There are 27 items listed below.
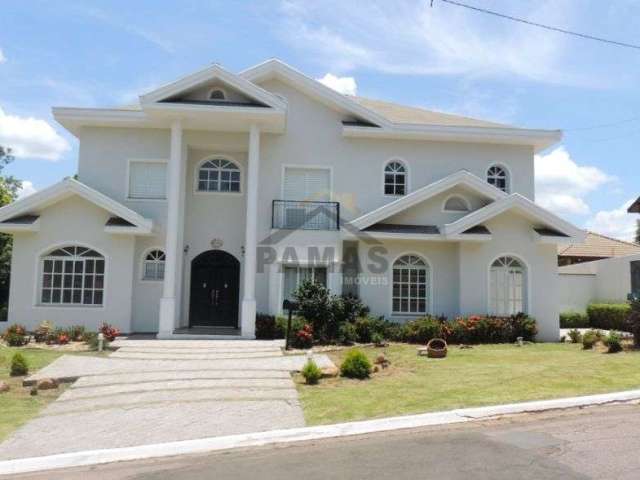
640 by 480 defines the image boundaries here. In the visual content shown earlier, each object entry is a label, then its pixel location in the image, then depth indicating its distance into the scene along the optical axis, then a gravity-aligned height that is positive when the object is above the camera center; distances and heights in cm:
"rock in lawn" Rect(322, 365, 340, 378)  1072 -151
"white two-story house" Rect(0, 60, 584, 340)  1638 +241
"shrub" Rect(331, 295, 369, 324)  1538 -40
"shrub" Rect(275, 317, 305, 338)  1584 -96
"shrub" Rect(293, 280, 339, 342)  1512 -46
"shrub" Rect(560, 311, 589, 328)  2305 -93
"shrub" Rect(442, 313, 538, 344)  1581 -93
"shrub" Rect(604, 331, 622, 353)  1374 -111
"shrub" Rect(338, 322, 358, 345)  1508 -107
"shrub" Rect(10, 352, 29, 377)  1076 -151
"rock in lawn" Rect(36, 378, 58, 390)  991 -170
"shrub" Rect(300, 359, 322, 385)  1030 -149
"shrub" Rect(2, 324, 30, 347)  1407 -123
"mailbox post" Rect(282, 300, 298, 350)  1331 -61
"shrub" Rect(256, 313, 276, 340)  1595 -103
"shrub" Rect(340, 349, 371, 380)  1061 -137
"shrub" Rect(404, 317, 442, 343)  1557 -99
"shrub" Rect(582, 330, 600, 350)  1483 -111
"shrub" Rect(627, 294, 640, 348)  1443 -56
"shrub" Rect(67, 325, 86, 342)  1497 -117
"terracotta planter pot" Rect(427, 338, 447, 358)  1318 -126
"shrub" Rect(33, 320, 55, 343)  1460 -114
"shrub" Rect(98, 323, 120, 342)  1449 -110
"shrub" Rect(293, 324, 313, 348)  1427 -117
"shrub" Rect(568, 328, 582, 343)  1664 -115
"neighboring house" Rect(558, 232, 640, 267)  2869 +260
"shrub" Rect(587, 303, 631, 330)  2116 -63
